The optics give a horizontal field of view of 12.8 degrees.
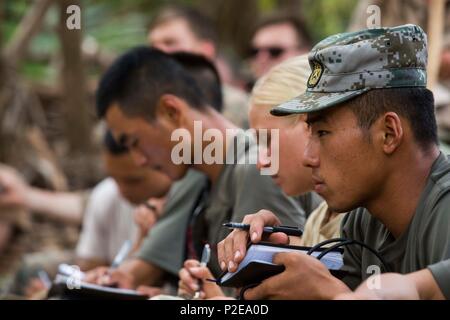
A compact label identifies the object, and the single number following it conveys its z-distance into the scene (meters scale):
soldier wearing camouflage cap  5.46
